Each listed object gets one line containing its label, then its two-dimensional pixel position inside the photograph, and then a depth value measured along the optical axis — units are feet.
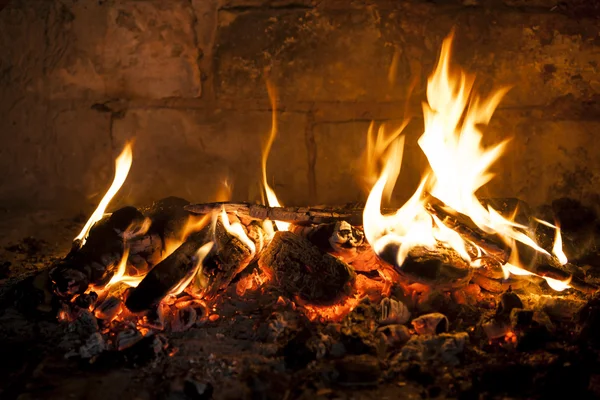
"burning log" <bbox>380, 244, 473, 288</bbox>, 8.42
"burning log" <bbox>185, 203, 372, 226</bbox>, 9.47
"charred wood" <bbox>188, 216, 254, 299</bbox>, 8.70
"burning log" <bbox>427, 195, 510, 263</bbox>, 8.91
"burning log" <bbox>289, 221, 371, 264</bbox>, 8.96
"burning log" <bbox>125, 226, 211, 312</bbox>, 8.19
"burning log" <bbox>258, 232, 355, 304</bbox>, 8.39
